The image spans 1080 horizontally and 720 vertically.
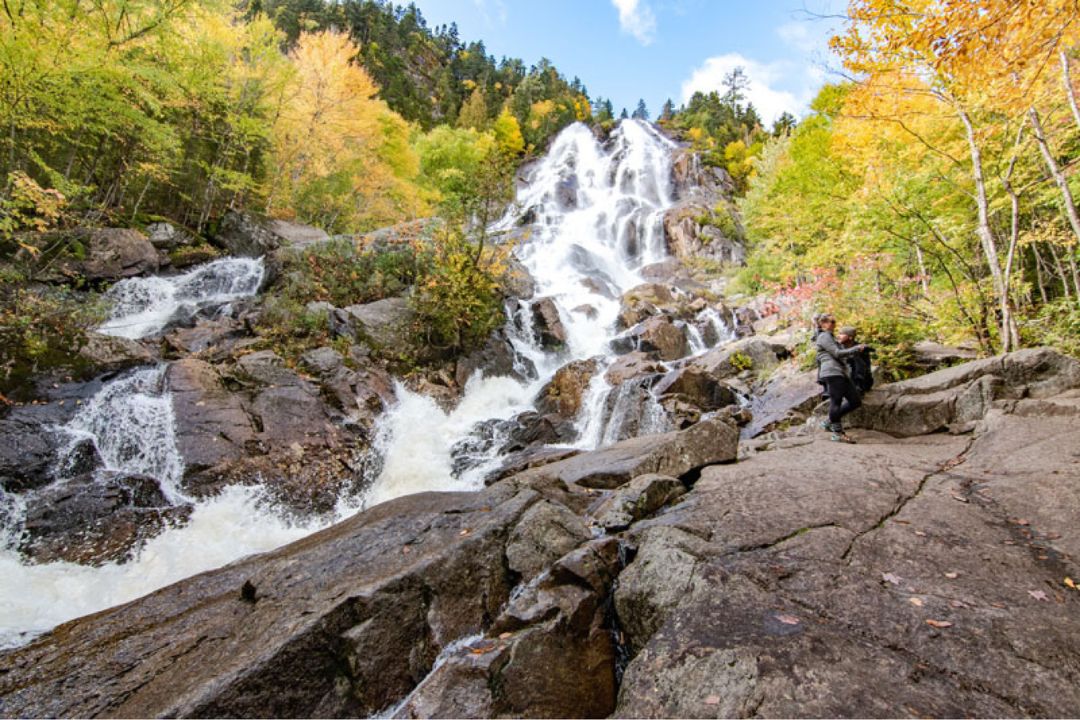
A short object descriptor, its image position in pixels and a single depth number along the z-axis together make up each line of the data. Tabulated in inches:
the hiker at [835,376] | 260.7
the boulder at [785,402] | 320.2
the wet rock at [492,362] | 495.2
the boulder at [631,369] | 482.0
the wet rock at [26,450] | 241.4
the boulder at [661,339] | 583.8
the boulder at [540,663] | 101.3
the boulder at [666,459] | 215.8
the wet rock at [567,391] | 469.7
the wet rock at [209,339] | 382.0
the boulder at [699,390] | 413.7
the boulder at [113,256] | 457.1
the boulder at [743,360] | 458.3
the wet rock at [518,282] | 653.3
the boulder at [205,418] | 290.0
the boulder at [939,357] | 301.7
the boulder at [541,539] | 145.7
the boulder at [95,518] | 225.1
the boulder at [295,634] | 112.9
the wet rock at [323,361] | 390.9
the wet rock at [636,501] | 171.2
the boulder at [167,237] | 534.6
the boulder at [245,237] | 581.6
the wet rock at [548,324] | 604.1
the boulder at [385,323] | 461.7
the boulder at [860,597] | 81.0
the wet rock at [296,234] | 589.1
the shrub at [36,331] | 285.0
